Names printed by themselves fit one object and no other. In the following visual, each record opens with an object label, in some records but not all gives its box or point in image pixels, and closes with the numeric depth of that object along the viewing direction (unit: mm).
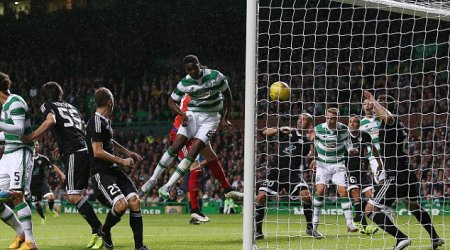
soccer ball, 21984
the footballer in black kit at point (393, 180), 18594
